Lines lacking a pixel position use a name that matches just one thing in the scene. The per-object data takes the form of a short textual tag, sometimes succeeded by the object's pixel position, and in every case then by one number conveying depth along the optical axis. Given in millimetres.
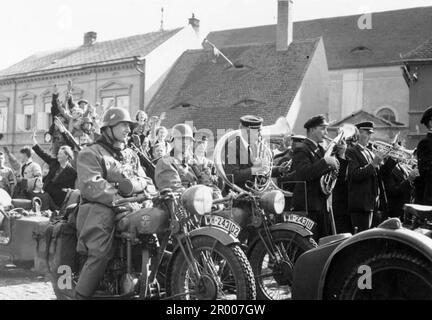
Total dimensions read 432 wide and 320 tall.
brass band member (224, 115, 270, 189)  6348
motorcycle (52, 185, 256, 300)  4840
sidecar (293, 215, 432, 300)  3365
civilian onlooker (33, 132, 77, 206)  8859
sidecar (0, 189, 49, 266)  7438
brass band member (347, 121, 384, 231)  7137
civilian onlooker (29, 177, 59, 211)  9023
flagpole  30028
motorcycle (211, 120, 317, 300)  5727
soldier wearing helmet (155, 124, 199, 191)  5961
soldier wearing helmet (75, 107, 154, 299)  5191
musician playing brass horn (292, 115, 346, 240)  6617
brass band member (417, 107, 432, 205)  6522
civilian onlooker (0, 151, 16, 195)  11516
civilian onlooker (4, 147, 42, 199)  9977
